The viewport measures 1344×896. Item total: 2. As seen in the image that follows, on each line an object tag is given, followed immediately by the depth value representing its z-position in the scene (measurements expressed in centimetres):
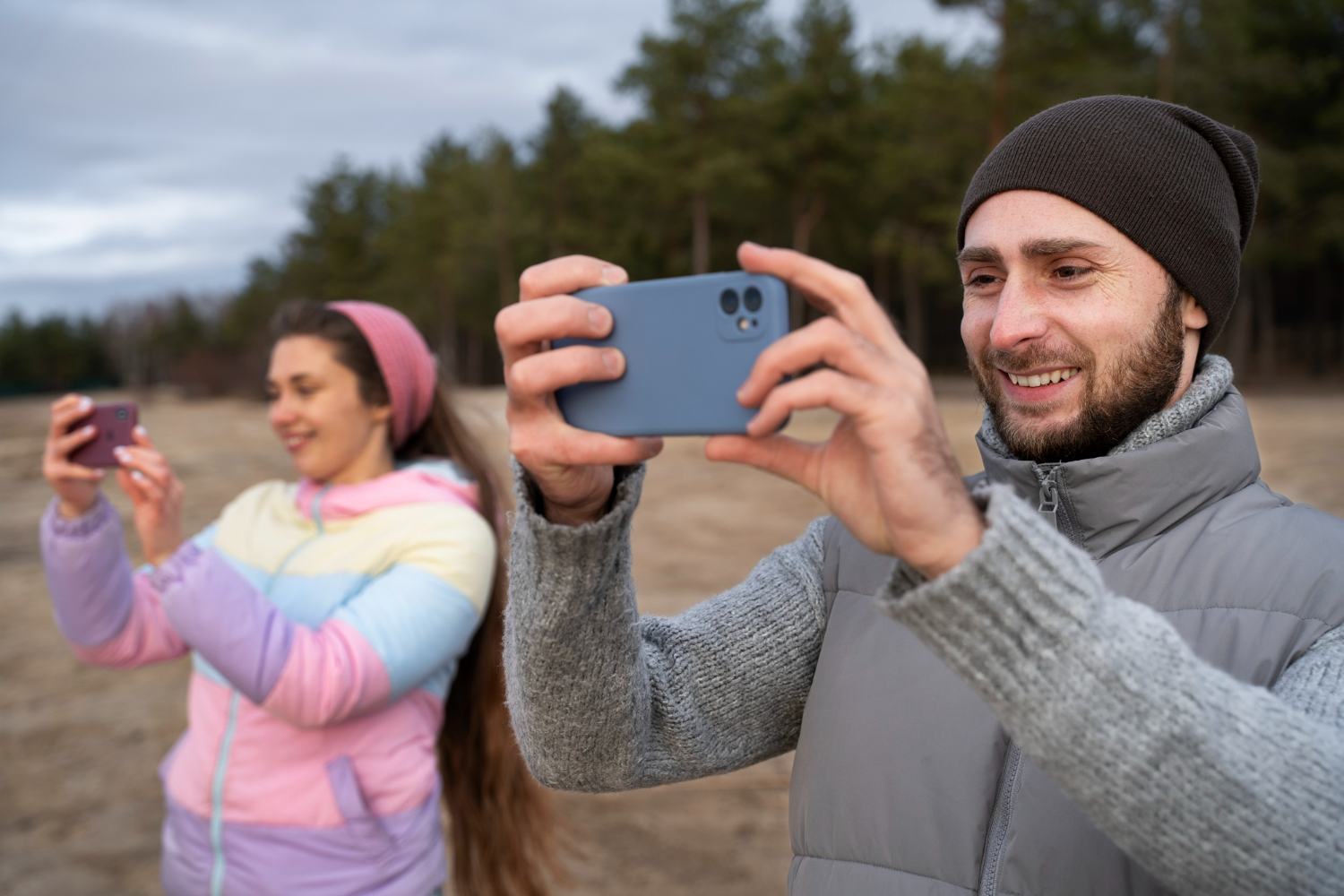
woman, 248
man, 103
